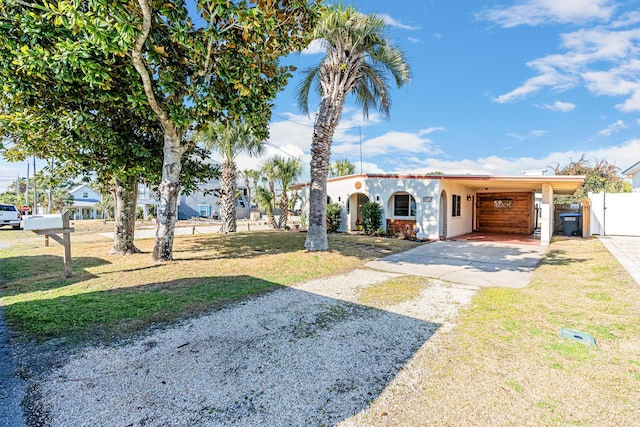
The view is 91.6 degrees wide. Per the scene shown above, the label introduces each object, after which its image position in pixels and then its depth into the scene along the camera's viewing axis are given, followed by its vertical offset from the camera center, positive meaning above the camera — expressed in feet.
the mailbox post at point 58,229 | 21.17 -1.23
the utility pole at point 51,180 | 30.99 +3.08
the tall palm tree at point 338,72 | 32.04 +16.02
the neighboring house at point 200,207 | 126.93 +1.81
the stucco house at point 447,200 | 45.21 +2.14
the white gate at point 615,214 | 50.24 -0.20
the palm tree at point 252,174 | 104.94 +12.71
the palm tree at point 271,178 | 67.42 +7.44
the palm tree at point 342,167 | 100.53 +14.68
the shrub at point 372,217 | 53.06 -0.87
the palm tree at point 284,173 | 67.67 +8.43
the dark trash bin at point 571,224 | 54.12 -2.03
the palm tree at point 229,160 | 57.36 +9.77
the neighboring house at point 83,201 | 139.03 +4.71
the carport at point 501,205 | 50.85 +1.46
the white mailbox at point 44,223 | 20.26 -0.79
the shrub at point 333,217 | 59.16 -1.09
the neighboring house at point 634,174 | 62.24 +8.50
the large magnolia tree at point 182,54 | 18.01 +10.92
